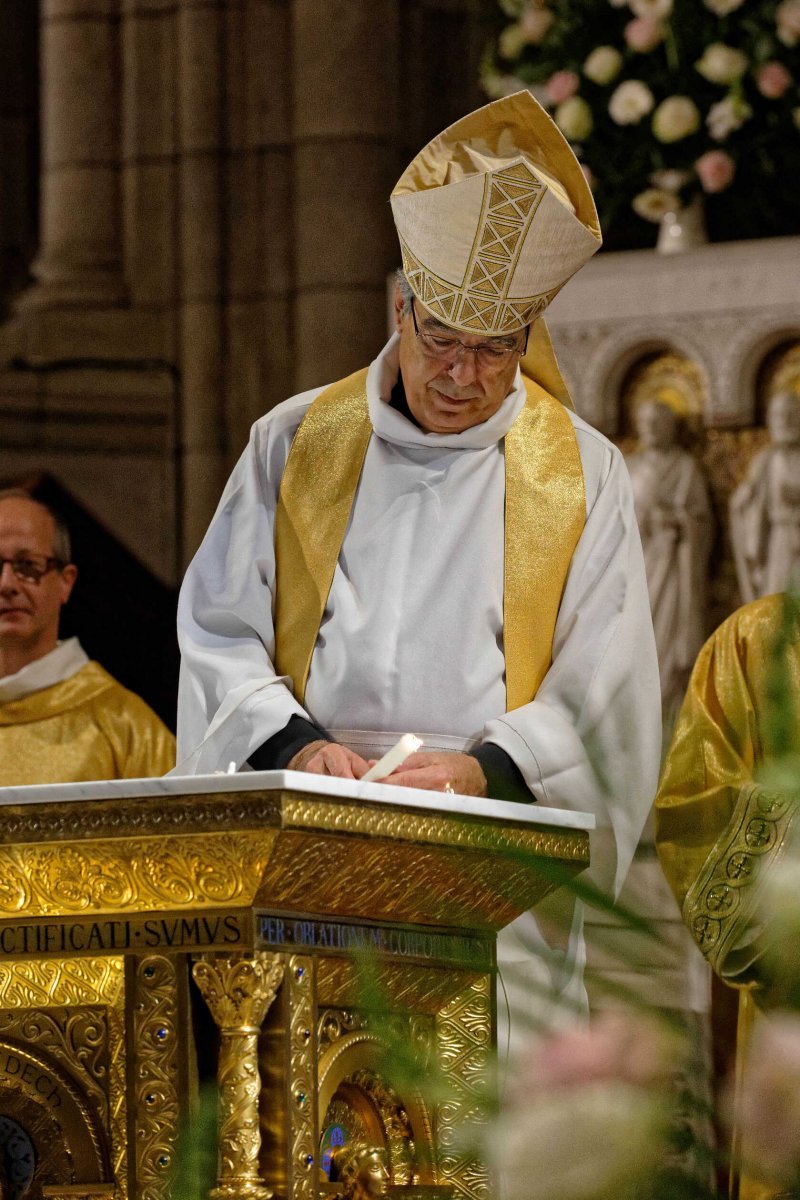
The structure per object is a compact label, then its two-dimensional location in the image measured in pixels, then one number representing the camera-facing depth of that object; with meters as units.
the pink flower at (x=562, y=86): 11.76
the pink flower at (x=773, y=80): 11.24
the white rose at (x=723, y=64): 11.34
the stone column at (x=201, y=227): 14.04
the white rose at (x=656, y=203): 11.65
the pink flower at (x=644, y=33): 11.46
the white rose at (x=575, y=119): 11.65
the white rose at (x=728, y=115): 11.37
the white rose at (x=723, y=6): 11.39
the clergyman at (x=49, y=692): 9.33
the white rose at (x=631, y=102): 11.54
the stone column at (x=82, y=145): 14.40
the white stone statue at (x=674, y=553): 10.86
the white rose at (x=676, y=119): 11.42
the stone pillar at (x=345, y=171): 13.69
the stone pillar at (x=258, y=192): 14.11
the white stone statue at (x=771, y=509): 10.68
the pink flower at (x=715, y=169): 11.34
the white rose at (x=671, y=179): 11.62
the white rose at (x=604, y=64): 11.66
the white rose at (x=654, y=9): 11.50
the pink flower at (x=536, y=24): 12.02
